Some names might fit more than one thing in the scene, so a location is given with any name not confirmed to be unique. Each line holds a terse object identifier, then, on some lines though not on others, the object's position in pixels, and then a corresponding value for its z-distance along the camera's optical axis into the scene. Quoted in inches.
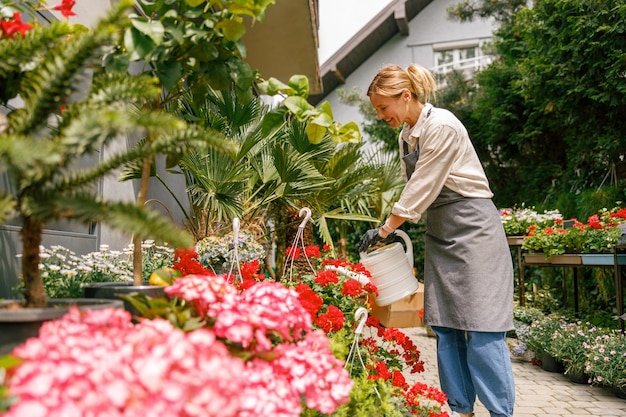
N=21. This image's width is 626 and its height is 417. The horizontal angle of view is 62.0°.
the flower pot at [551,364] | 173.8
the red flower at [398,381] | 90.0
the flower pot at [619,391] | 137.4
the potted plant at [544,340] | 174.2
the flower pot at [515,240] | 214.2
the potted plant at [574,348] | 157.3
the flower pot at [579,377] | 158.3
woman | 93.4
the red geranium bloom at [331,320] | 85.8
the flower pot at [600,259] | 159.5
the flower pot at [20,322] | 42.8
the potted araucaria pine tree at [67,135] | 39.3
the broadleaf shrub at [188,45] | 55.6
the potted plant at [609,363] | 138.6
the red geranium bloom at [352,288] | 98.4
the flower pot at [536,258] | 189.1
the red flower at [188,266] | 84.7
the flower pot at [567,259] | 175.3
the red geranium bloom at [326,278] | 103.7
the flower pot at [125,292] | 55.6
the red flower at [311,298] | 75.7
